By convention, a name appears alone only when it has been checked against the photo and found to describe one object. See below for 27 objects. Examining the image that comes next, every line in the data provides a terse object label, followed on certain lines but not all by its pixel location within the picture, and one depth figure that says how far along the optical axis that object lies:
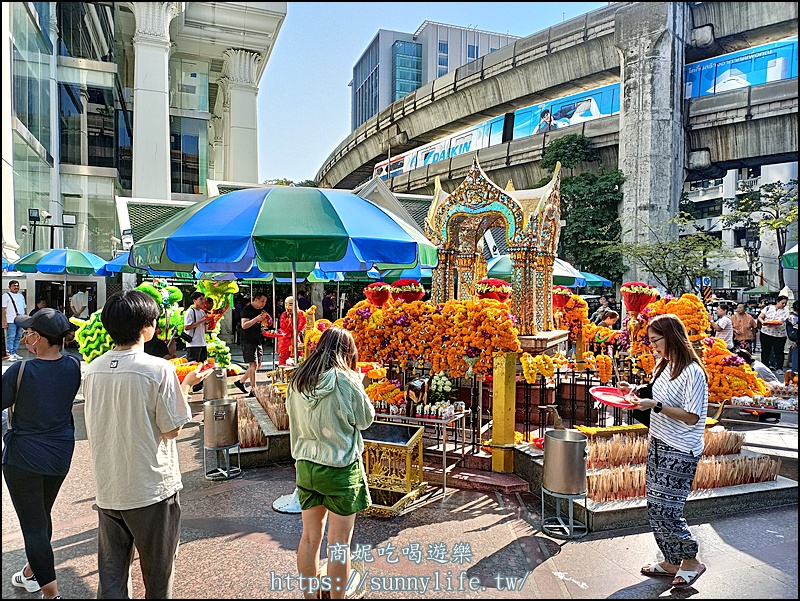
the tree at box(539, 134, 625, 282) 22.73
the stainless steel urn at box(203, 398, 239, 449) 5.21
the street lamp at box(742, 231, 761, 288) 22.14
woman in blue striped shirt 3.39
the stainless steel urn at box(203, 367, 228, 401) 7.48
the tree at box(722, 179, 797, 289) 19.27
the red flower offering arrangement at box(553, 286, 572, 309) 9.53
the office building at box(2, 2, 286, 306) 13.90
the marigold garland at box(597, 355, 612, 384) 7.09
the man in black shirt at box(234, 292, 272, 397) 8.84
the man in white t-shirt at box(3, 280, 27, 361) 10.91
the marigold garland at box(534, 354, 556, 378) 5.65
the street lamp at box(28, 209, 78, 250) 14.07
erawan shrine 4.55
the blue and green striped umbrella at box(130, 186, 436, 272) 4.01
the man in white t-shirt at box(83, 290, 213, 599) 2.74
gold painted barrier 4.62
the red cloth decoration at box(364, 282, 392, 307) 6.18
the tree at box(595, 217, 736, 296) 20.28
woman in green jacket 3.07
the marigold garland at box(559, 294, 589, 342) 10.00
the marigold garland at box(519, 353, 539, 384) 5.63
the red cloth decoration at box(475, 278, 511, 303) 8.62
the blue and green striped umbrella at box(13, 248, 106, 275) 11.12
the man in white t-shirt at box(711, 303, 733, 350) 9.73
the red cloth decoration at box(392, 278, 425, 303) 6.21
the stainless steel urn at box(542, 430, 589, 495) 4.17
